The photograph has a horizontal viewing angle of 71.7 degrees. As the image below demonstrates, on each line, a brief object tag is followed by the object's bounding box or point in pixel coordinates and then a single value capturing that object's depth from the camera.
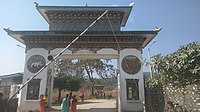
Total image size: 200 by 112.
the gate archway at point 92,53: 10.84
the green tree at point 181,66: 5.65
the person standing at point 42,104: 7.72
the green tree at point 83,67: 24.64
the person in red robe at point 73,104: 8.39
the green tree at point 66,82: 20.70
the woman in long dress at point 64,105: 7.24
